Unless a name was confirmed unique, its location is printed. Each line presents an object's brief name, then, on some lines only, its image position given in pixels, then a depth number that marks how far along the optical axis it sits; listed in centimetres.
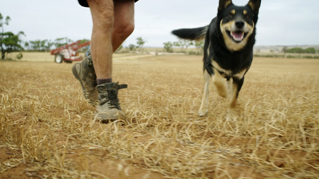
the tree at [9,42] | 2380
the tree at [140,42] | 7518
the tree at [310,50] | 5027
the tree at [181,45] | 8385
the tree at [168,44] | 8988
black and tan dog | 257
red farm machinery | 1997
